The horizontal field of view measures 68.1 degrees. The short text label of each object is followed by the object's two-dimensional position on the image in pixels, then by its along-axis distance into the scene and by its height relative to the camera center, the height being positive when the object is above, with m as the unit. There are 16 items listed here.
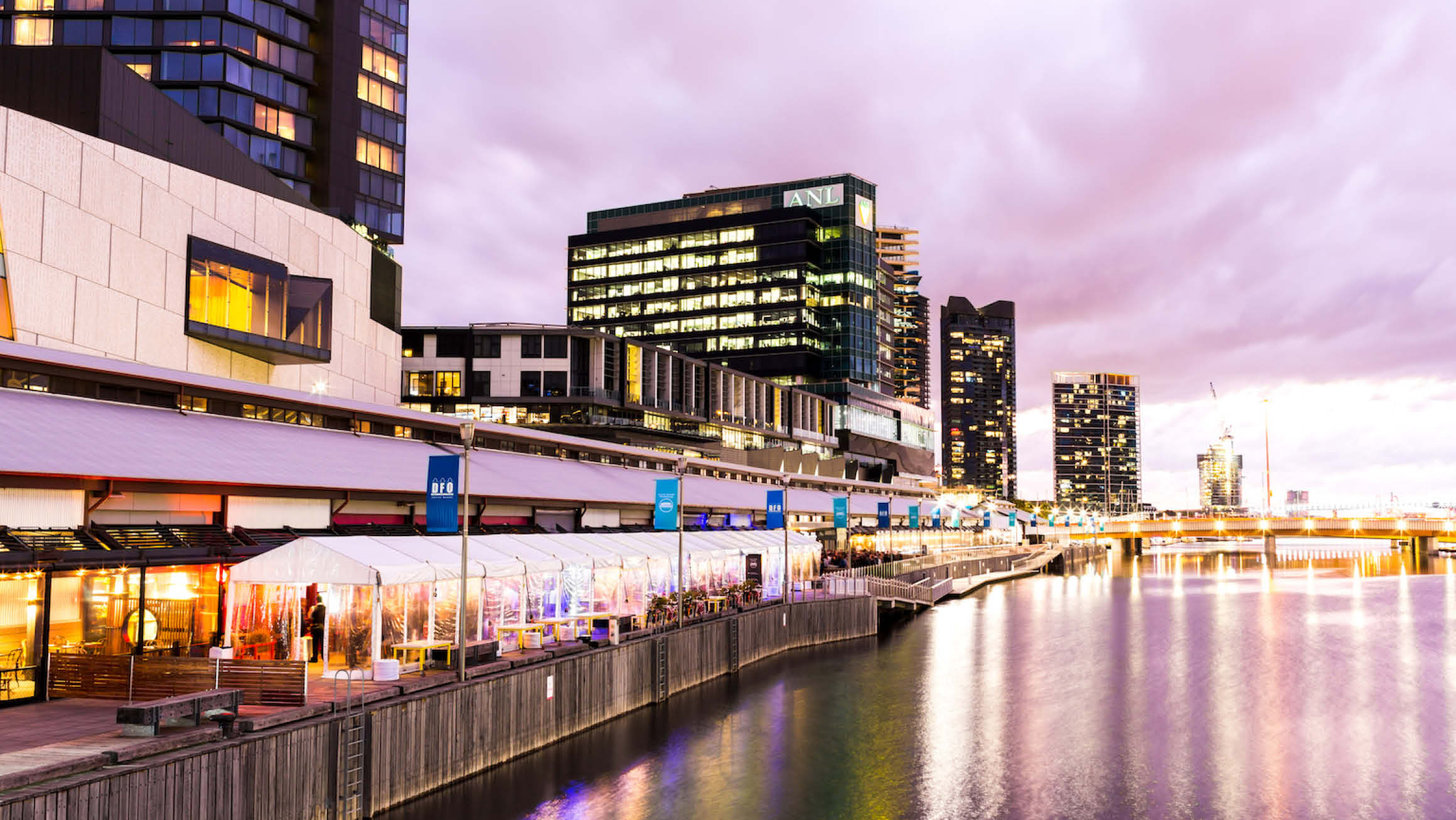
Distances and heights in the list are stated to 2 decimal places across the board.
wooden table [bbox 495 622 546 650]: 30.30 -3.71
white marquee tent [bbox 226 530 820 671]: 25.20 -2.34
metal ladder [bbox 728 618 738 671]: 42.94 -5.74
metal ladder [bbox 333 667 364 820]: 19.83 -4.94
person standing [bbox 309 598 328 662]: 26.03 -3.05
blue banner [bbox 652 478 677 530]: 39.62 -0.31
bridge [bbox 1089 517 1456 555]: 149.38 -4.22
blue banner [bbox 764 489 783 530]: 54.22 -0.55
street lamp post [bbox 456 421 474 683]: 24.53 -0.92
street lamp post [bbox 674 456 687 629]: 36.97 -0.78
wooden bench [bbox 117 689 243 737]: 17.44 -3.47
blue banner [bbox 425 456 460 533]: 25.36 +0.12
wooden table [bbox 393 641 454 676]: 25.69 -3.51
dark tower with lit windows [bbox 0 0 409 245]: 87.19 +36.47
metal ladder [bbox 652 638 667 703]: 35.28 -5.44
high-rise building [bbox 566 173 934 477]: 193.00 +35.13
